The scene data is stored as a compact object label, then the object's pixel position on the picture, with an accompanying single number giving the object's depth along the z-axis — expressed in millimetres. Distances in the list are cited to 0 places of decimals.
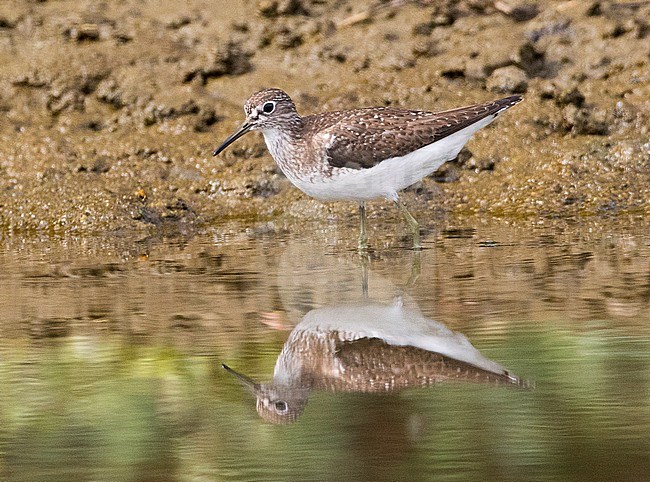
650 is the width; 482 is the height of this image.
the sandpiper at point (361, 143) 8781
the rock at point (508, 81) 11258
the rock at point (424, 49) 11820
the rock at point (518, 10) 11922
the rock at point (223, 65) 11820
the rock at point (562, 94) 10883
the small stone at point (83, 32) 12289
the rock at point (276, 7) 12273
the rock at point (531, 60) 11438
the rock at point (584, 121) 10836
